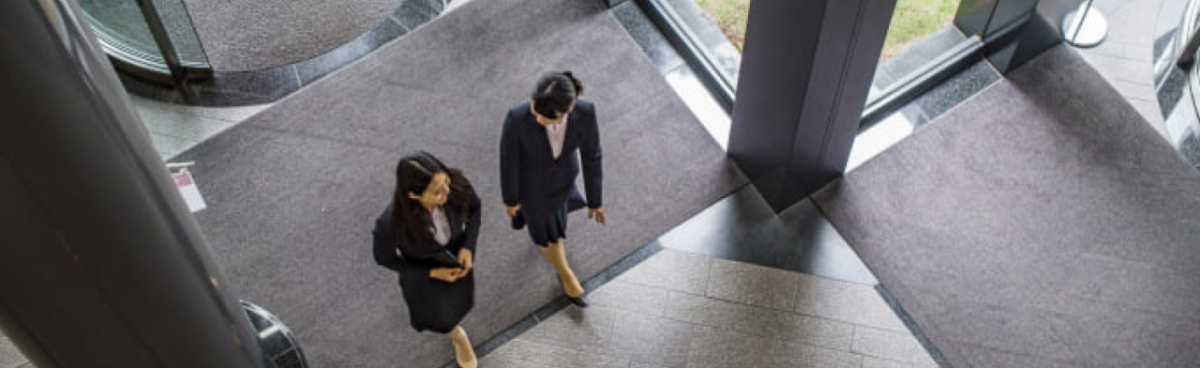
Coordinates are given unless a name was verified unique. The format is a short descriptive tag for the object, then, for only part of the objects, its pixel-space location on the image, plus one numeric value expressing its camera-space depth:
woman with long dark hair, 4.81
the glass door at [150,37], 6.75
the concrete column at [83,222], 2.45
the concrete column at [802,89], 5.35
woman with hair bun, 5.05
